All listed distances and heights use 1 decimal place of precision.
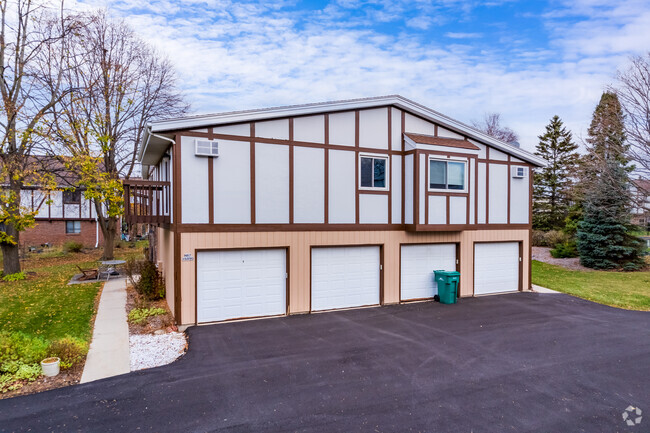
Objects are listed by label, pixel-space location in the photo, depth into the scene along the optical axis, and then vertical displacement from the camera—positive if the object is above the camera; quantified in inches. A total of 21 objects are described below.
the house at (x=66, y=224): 1182.3 -53.1
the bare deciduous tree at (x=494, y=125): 1475.1 +342.0
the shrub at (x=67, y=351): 259.4 -105.6
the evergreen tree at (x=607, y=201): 764.6 +16.4
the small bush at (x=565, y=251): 946.1 -113.1
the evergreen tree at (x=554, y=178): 1209.4 +100.9
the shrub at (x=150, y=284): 475.2 -101.5
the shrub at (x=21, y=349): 249.1 -100.8
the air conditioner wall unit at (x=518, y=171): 528.7 +54.4
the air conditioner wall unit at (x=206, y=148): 359.6 +61.2
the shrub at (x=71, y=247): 998.4 -108.1
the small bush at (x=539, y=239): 1095.1 -93.7
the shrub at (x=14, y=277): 613.0 -117.9
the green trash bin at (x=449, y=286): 464.4 -100.9
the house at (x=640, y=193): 743.7 +31.9
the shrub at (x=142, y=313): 373.5 -113.6
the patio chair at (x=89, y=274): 626.8 -118.0
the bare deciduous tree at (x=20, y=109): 565.3 +161.4
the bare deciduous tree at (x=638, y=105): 702.5 +205.2
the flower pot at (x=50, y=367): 243.6 -107.8
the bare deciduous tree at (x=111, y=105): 644.1 +225.6
